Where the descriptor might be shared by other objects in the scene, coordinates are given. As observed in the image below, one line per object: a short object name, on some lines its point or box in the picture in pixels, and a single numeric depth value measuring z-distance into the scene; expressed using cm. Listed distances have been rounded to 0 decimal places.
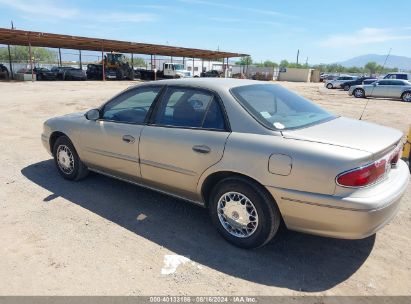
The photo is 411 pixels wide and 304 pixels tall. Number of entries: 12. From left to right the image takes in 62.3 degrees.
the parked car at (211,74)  4125
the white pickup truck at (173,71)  3719
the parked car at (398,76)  2778
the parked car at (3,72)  2998
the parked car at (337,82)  3744
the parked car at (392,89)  2295
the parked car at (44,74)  3145
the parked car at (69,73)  3278
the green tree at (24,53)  7400
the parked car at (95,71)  3494
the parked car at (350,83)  3554
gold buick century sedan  273
